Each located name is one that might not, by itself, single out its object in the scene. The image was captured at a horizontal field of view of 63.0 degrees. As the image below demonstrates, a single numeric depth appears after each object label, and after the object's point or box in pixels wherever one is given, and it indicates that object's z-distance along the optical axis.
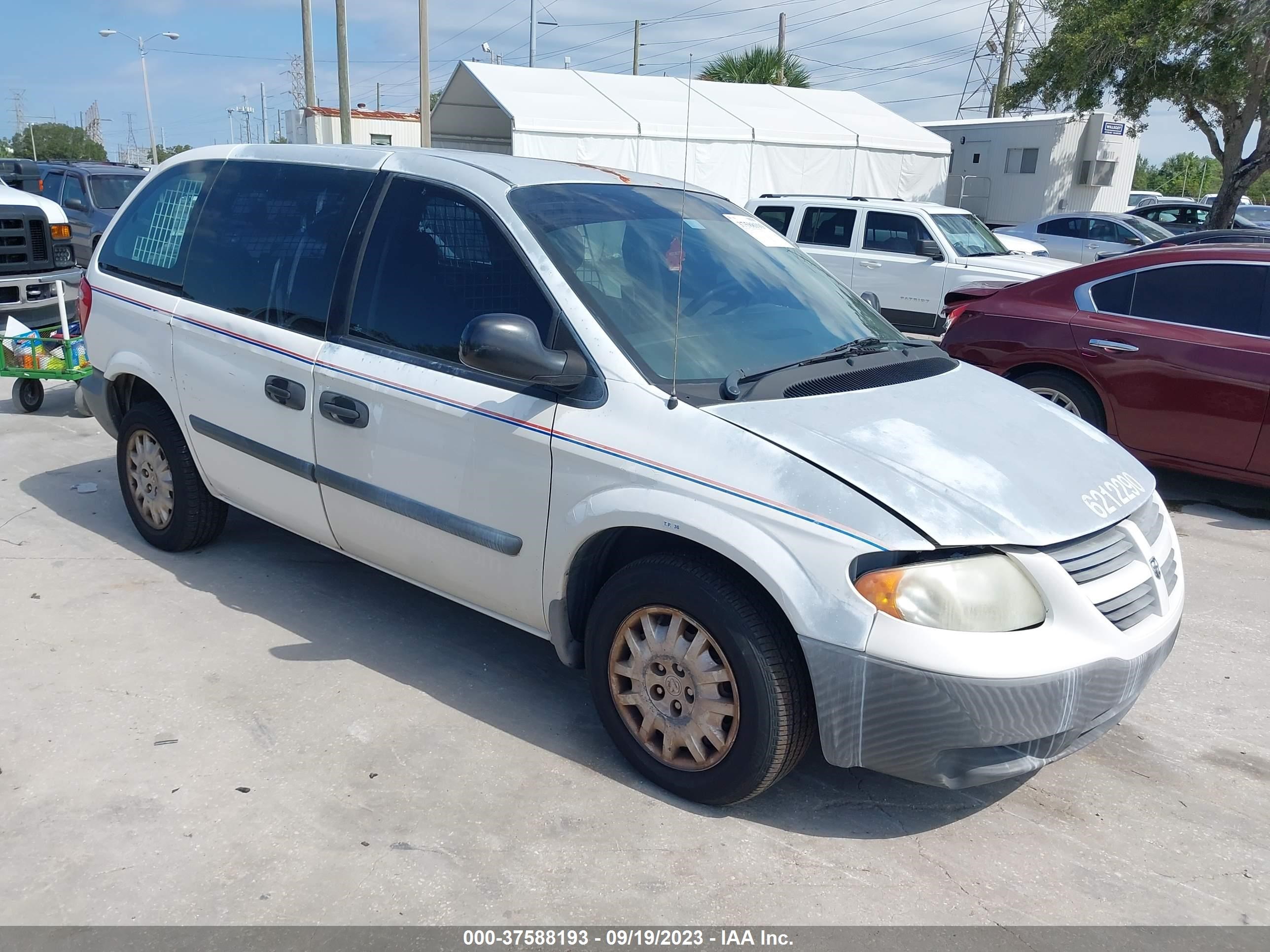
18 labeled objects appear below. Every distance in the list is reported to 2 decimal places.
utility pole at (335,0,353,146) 22.86
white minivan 2.75
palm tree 31.81
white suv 12.53
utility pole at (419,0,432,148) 22.72
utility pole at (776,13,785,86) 31.41
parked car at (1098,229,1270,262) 10.43
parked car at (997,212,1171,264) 17.58
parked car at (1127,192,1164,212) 31.77
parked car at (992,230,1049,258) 14.10
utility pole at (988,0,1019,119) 35.50
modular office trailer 26.92
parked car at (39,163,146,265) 15.73
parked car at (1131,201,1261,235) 20.97
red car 6.01
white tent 20.75
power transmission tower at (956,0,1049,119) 35.38
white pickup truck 8.98
